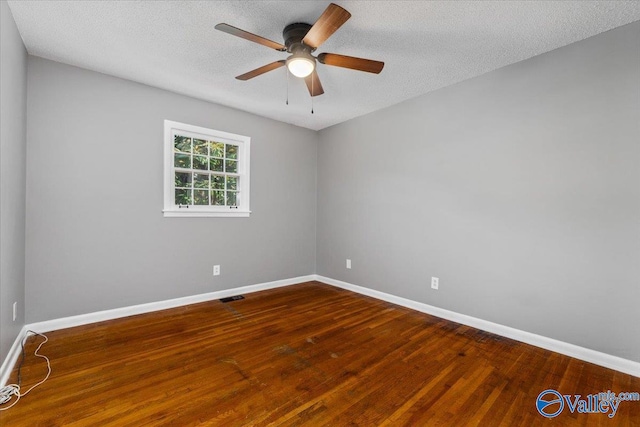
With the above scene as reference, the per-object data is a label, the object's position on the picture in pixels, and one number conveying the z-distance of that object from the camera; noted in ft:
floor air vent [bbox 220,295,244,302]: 11.53
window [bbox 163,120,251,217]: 10.68
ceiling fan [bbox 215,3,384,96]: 5.95
